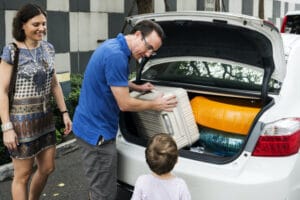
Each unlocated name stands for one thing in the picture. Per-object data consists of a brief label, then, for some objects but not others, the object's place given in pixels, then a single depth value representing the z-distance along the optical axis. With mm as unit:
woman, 3047
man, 2842
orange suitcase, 3215
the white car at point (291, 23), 7944
